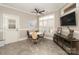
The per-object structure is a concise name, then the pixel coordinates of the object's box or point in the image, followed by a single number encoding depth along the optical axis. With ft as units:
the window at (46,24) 8.64
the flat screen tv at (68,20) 6.23
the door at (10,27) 7.88
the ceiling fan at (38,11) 8.68
